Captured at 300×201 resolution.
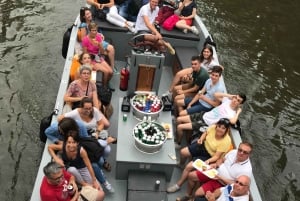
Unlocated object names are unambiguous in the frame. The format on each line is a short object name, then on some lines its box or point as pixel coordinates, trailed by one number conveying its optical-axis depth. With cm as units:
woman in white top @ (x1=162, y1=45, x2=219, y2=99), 702
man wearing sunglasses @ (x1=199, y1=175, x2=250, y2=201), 481
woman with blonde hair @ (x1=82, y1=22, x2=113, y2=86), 723
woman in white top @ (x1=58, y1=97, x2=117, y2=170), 550
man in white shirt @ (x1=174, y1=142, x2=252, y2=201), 518
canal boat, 552
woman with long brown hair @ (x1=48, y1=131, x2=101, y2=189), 493
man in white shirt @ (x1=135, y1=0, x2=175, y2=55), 788
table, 554
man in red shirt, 435
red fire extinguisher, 733
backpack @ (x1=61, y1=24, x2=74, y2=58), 838
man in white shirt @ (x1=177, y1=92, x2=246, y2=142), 619
